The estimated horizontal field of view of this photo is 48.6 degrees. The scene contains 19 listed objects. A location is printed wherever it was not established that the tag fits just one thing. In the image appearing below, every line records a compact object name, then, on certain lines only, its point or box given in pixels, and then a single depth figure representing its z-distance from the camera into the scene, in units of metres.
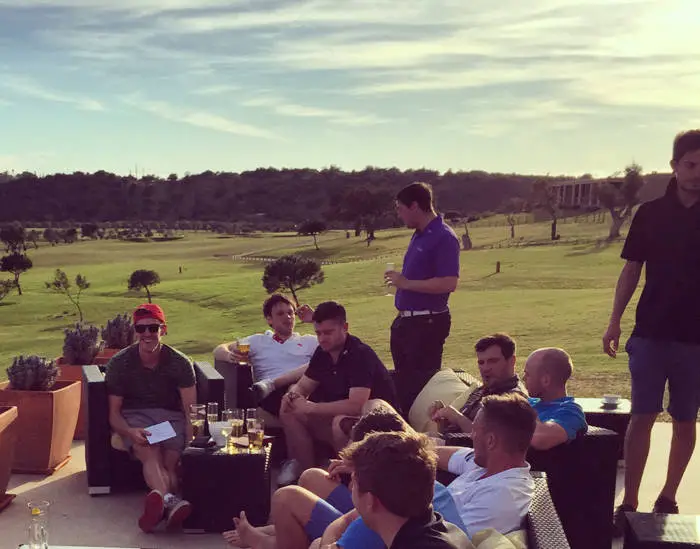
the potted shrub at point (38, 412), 4.77
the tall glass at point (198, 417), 4.14
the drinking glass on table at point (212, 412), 4.07
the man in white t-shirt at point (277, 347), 5.23
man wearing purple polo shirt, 4.86
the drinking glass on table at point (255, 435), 3.95
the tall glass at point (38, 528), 2.53
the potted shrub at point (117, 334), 6.21
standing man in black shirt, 3.68
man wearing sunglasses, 4.37
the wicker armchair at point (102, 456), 4.46
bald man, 3.29
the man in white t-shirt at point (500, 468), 2.46
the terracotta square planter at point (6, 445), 4.21
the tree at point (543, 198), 67.23
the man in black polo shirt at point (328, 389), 4.27
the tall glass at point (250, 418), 3.95
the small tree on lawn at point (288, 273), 27.97
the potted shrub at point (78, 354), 5.60
